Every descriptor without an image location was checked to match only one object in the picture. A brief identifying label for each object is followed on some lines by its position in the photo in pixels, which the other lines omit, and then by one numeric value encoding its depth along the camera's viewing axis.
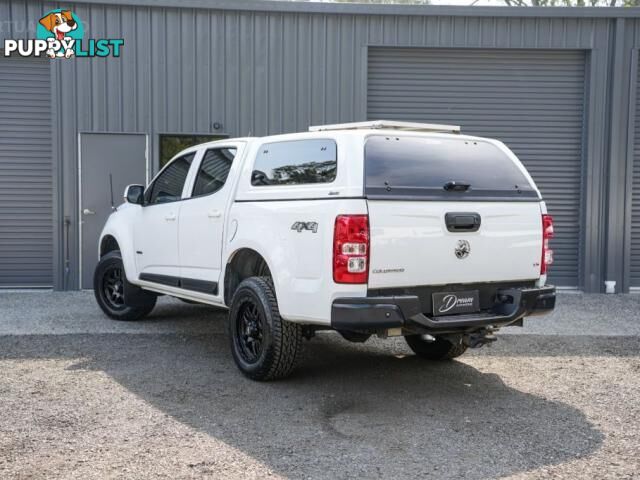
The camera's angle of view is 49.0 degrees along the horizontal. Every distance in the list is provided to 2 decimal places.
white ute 4.88
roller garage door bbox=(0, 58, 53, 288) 10.95
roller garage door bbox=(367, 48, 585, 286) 11.42
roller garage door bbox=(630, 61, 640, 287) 11.34
